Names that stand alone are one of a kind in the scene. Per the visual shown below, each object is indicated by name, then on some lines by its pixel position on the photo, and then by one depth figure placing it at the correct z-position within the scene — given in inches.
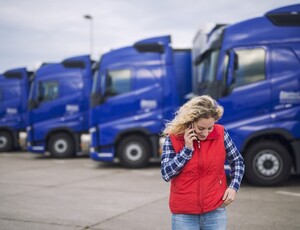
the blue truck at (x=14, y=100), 593.9
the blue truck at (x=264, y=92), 284.8
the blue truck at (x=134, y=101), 399.9
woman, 99.2
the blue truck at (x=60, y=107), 509.7
